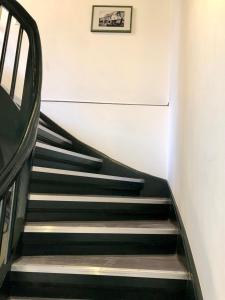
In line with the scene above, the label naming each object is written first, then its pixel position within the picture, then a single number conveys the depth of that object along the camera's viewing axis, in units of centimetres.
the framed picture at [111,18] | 355
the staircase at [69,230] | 169
